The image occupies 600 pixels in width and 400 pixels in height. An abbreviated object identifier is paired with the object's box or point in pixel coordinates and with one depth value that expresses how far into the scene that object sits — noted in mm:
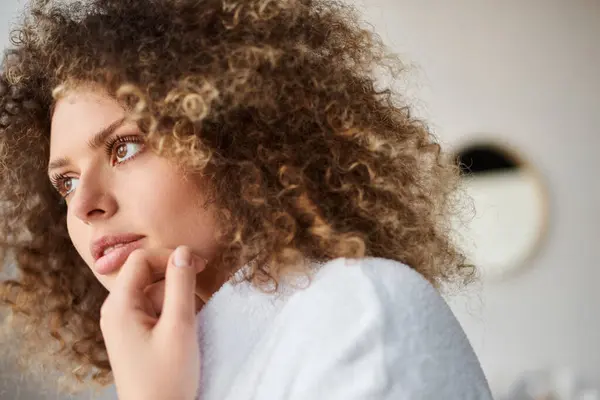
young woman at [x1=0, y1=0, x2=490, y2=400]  914
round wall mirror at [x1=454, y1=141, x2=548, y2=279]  3484
